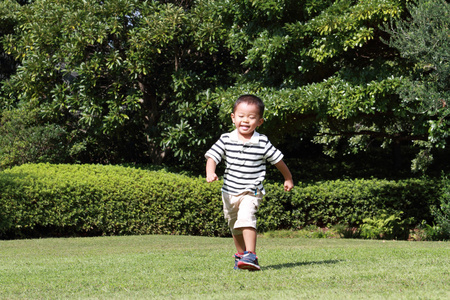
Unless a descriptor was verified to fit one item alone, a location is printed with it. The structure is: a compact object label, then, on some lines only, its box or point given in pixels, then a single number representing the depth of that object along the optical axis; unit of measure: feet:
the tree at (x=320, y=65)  34.35
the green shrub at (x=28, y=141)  47.62
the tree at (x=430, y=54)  30.89
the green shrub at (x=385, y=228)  37.55
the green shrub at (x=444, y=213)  36.22
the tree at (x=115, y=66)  44.45
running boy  17.99
